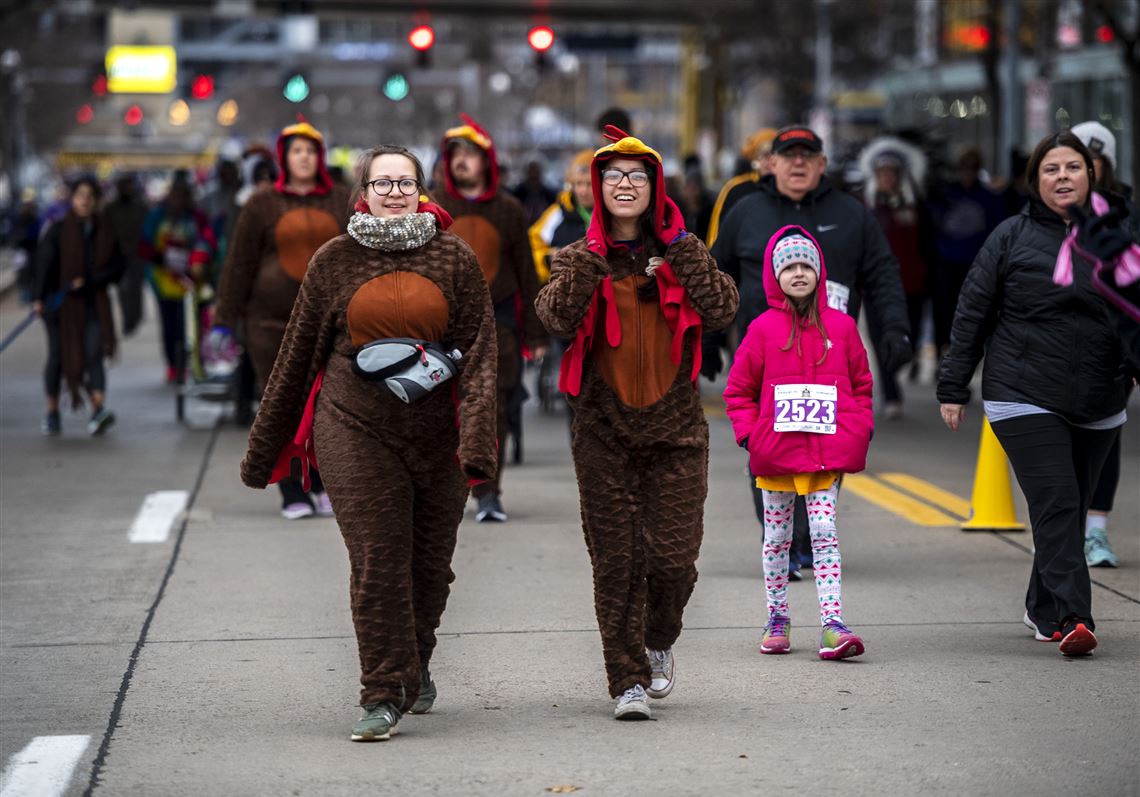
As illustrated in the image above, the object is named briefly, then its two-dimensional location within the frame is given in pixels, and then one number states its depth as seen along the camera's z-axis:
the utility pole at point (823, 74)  49.53
